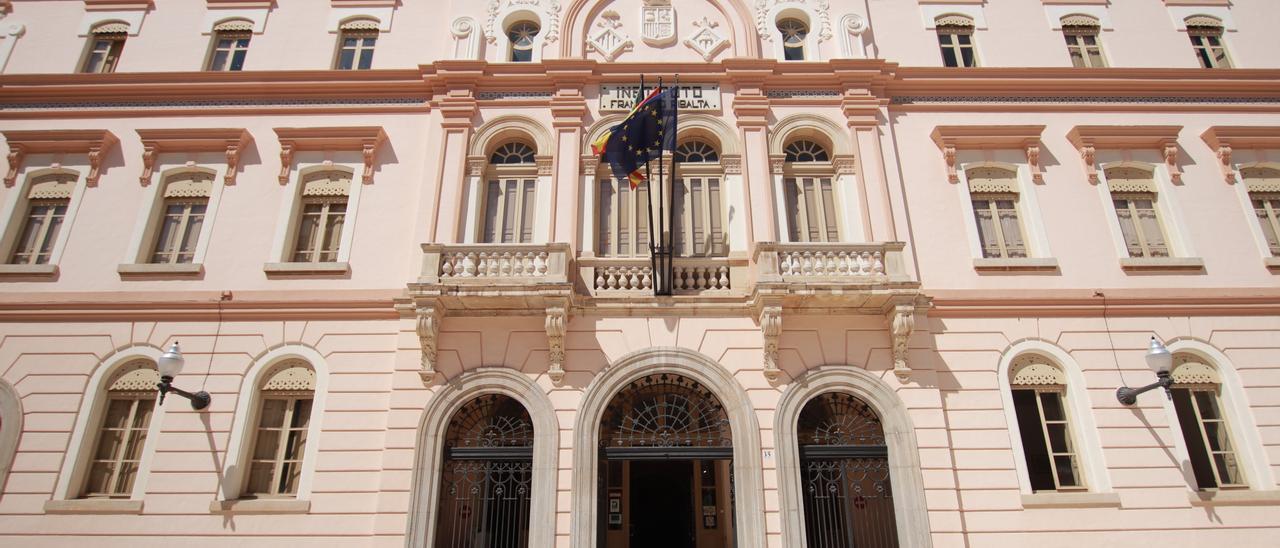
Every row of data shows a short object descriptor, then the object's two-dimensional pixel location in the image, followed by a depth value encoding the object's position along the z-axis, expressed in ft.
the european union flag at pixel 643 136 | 35.83
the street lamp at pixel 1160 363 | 31.55
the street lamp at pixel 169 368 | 31.76
